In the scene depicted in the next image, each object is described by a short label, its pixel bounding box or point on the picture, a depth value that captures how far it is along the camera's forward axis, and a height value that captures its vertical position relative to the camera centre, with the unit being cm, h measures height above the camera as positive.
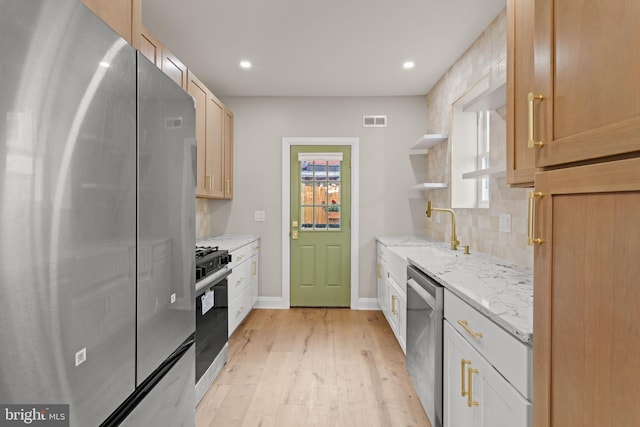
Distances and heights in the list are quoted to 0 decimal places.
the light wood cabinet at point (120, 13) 104 +66
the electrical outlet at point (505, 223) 228 -8
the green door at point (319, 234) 420 -29
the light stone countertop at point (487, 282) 112 -35
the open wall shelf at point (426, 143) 334 +74
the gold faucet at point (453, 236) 297 -22
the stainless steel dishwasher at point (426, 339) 172 -73
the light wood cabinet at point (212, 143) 306 +70
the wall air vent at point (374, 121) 414 +111
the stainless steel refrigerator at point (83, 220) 58 -2
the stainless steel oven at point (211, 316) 207 -71
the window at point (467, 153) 299 +54
